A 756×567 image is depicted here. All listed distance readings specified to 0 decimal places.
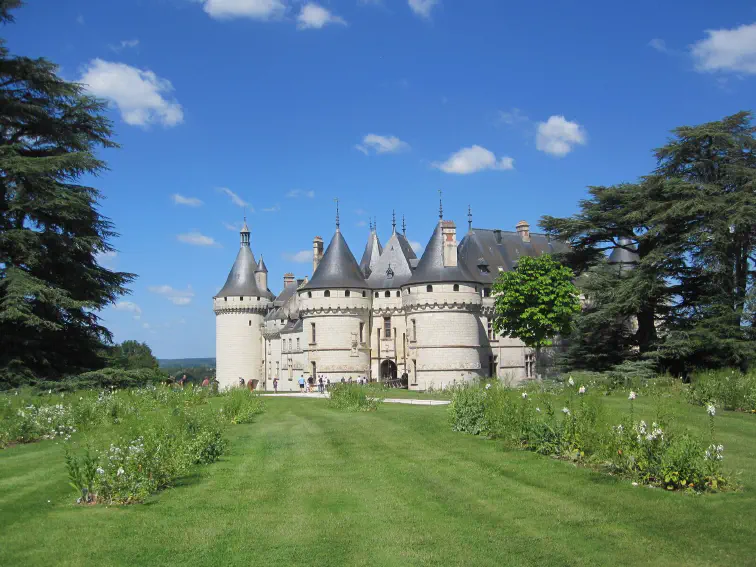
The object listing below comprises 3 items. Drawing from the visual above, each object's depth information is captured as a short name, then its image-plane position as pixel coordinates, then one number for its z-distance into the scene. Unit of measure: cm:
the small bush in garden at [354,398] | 2095
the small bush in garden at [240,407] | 1714
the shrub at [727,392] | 1622
